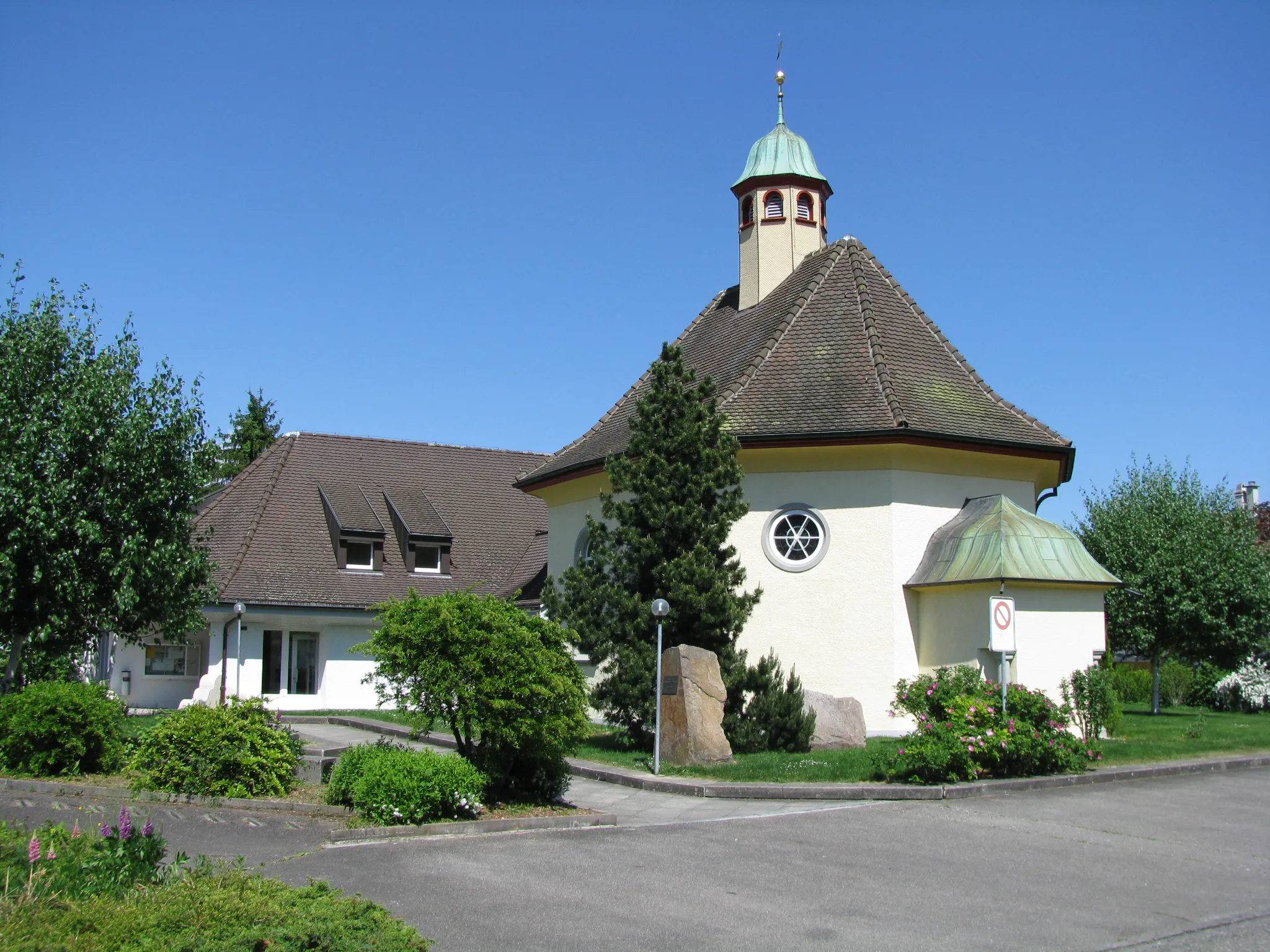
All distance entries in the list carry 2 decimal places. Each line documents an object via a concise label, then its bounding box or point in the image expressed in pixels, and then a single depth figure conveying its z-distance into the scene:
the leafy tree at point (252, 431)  47.00
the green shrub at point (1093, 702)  17.47
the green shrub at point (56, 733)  12.70
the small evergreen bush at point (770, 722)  17.12
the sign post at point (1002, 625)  14.88
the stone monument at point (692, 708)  15.38
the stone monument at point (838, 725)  17.52
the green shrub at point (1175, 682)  36.03
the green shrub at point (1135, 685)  37.38
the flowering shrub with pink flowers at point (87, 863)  6.33
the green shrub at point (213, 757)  11.84
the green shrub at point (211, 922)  5.37
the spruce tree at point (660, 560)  17.05
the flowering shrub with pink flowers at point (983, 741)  13.53
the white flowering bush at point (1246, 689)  35.41
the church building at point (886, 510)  18.70
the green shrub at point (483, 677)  11.41
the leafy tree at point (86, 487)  15.78
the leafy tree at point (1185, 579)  30.89
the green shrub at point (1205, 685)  35.88
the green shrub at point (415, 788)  10.59
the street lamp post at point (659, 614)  14.85
